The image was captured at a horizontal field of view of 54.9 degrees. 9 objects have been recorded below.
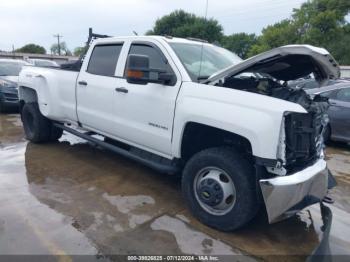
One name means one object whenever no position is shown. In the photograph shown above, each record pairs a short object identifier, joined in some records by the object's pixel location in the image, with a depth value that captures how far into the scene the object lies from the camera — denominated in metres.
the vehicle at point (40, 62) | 16.23
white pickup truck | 3.13
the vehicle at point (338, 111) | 7.63
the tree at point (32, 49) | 77.06
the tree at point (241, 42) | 63.84
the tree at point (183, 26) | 40.55
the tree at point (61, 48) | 86.22
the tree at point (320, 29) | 47.28
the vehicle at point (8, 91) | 10.16
